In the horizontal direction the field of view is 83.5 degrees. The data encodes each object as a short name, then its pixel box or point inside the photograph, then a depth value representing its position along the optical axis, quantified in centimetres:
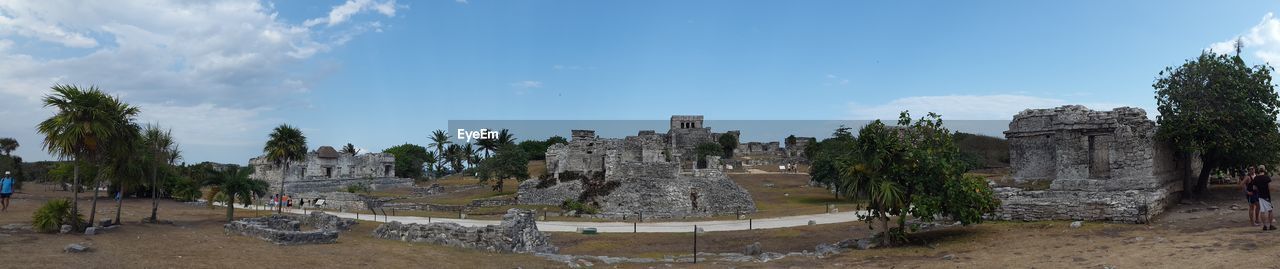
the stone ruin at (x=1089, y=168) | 2227
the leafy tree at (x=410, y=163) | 9881
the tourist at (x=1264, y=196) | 1722
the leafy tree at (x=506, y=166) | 5726
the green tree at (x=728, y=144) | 10169
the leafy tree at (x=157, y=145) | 2886
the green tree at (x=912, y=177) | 2041
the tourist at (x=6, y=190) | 2808
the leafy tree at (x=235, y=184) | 3125
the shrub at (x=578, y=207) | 3969
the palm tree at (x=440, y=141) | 10454
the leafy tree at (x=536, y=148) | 11551
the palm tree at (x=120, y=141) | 2269
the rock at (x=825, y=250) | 2076
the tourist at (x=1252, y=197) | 1811
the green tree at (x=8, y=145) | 7686
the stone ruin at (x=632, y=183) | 3997
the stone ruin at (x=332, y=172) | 7038
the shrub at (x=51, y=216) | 2023
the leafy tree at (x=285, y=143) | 4472
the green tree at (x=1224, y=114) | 2628
